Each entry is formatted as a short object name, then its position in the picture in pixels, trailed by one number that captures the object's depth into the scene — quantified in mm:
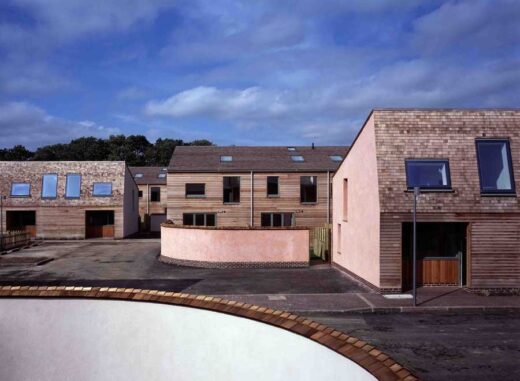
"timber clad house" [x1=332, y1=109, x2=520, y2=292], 17078
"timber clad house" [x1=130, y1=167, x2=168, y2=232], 51844
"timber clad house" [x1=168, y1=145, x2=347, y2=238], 34875
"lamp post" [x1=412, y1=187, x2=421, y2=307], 14906
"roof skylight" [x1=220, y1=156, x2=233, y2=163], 36344
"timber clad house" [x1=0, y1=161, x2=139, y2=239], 40156
